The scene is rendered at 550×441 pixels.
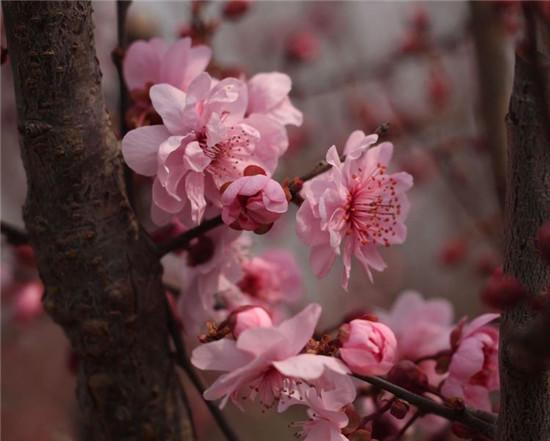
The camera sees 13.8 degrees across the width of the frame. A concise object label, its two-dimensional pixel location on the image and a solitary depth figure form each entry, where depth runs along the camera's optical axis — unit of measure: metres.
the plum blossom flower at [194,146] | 0.57
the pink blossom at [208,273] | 0.61
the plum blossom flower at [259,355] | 0.54
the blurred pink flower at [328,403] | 0.55
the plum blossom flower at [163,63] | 0.60
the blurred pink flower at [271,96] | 0.60
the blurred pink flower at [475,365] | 0.58
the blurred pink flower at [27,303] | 0.79
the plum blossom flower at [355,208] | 0.57
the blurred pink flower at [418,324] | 0.61
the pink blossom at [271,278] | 0.64
